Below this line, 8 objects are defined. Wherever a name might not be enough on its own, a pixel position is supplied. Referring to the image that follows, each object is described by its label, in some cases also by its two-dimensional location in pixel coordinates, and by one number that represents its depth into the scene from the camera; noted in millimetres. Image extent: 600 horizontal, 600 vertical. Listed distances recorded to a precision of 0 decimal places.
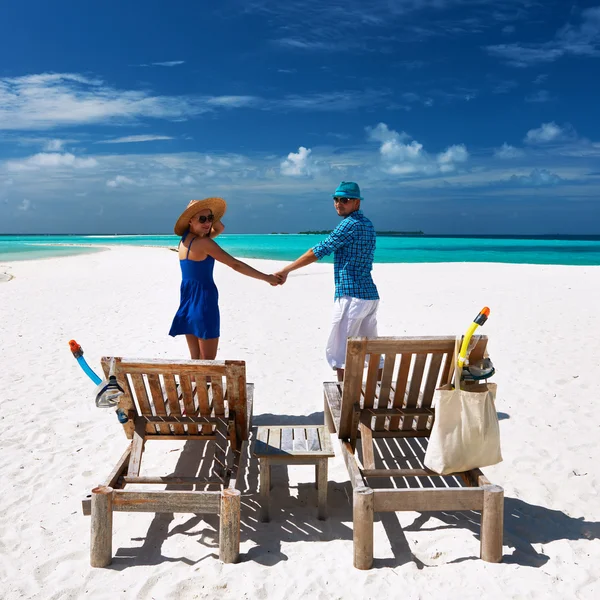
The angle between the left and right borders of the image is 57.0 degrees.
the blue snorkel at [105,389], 3361
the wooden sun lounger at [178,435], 3240
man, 4875
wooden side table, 3664
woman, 4684
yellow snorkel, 3304
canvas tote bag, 3346
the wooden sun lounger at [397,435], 3221
